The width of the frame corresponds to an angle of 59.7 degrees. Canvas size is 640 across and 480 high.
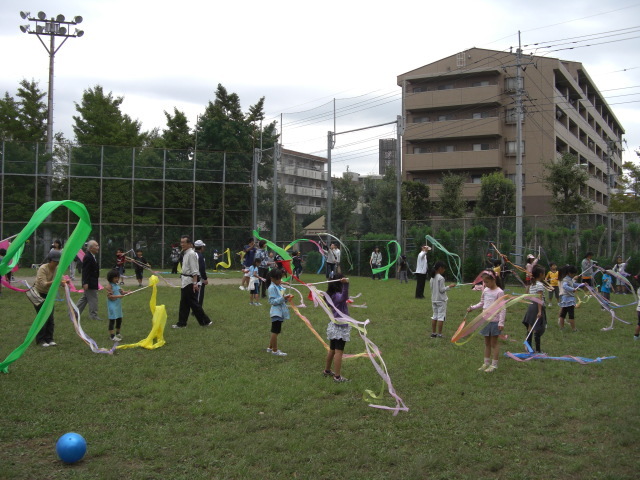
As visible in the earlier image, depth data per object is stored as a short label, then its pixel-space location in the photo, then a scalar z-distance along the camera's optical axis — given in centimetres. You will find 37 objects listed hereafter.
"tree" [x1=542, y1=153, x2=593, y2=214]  3609
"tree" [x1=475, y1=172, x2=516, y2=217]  4256
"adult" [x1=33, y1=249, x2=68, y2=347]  1012
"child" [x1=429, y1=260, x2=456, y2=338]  1122
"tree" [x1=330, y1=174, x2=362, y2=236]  5706
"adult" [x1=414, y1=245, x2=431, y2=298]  1811
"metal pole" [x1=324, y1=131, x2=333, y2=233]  2988
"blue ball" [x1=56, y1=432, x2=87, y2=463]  498
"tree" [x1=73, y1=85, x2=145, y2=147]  4344
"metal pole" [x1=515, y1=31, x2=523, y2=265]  2494
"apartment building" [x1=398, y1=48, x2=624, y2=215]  4753
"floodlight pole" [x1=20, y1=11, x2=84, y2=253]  3166
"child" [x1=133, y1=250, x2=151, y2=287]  2113
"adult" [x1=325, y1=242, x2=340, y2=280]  2350
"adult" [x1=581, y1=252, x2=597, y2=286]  1824
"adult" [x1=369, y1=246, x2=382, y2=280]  2823
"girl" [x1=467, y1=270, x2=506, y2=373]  873
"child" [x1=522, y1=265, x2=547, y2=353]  973
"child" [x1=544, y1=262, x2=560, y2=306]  1493
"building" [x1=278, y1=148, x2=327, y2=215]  8088
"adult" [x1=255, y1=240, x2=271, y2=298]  1720
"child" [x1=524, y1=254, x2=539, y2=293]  1134
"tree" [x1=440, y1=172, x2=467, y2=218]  4362
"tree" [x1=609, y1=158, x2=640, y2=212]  4663
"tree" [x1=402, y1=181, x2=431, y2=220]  4591
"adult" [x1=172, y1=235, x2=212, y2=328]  1195
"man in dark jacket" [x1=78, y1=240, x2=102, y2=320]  1154
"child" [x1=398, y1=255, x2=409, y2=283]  2597
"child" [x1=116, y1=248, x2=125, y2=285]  1917
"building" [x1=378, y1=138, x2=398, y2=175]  8818
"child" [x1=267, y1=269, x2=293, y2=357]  946
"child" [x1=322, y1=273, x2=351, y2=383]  794
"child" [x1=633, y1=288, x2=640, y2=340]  1115
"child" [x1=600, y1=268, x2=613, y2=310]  1667
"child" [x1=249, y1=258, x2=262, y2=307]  1672
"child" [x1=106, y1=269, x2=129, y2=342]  1058
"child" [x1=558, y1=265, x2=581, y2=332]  1219
